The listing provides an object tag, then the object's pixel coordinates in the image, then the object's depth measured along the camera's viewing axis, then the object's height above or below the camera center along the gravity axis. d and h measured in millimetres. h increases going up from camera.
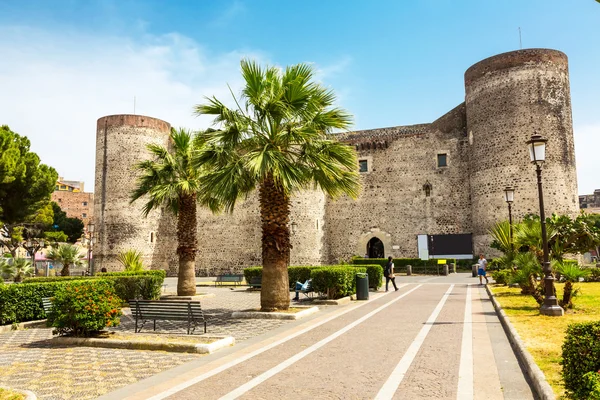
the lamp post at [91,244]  31094 +1118
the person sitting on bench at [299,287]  15902 -1031
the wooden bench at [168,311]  9117 -1031
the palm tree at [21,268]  20712 -338
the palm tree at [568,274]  10781 -492
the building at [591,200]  102812 +11643
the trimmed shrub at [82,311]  8742 -952
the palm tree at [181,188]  17984 +2703
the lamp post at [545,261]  10477 -182
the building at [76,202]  84375 +10523
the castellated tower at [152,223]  37469 +2937
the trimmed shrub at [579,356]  4152 -936
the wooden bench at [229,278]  25172 -1100
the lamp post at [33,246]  48969 +1590
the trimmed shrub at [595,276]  21000 -1060
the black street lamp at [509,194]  18734 +2387
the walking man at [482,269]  20973 -662
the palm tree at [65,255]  24064 +269
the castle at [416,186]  30844 +5115
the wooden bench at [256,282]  21281 -1110
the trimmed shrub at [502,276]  18781 -920
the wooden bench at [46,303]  10164 -949
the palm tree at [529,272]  12359 -502
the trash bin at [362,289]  15781 -1111
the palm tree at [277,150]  12266 +2892
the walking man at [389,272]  19094 -673
